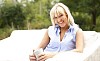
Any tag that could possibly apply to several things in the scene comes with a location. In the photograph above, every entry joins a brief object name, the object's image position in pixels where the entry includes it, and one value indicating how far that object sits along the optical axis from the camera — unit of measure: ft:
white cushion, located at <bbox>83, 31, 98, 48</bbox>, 7.95
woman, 7.33
